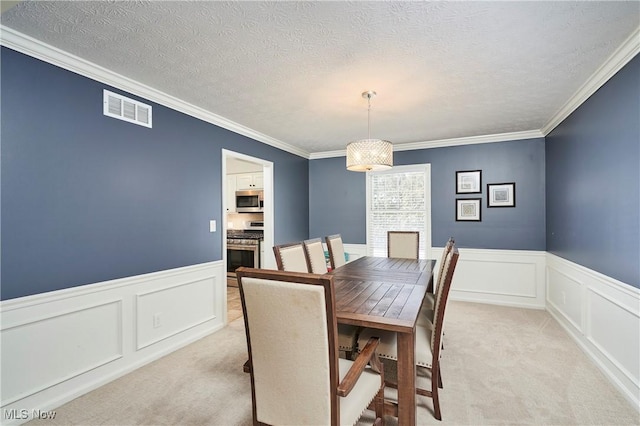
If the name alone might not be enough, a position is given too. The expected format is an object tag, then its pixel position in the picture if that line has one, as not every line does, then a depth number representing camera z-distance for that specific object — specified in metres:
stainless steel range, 5.40
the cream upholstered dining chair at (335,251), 3.73
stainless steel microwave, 5.88
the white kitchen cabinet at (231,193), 6.11
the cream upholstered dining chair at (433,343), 1.87
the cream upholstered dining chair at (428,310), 2.32
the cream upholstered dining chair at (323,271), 2.09
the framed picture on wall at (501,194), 4.40
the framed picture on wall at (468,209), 4.58
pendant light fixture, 2.74
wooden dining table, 1.64
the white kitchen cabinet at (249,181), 5.88
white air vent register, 2.49
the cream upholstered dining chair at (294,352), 1.21
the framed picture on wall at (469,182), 4.58
